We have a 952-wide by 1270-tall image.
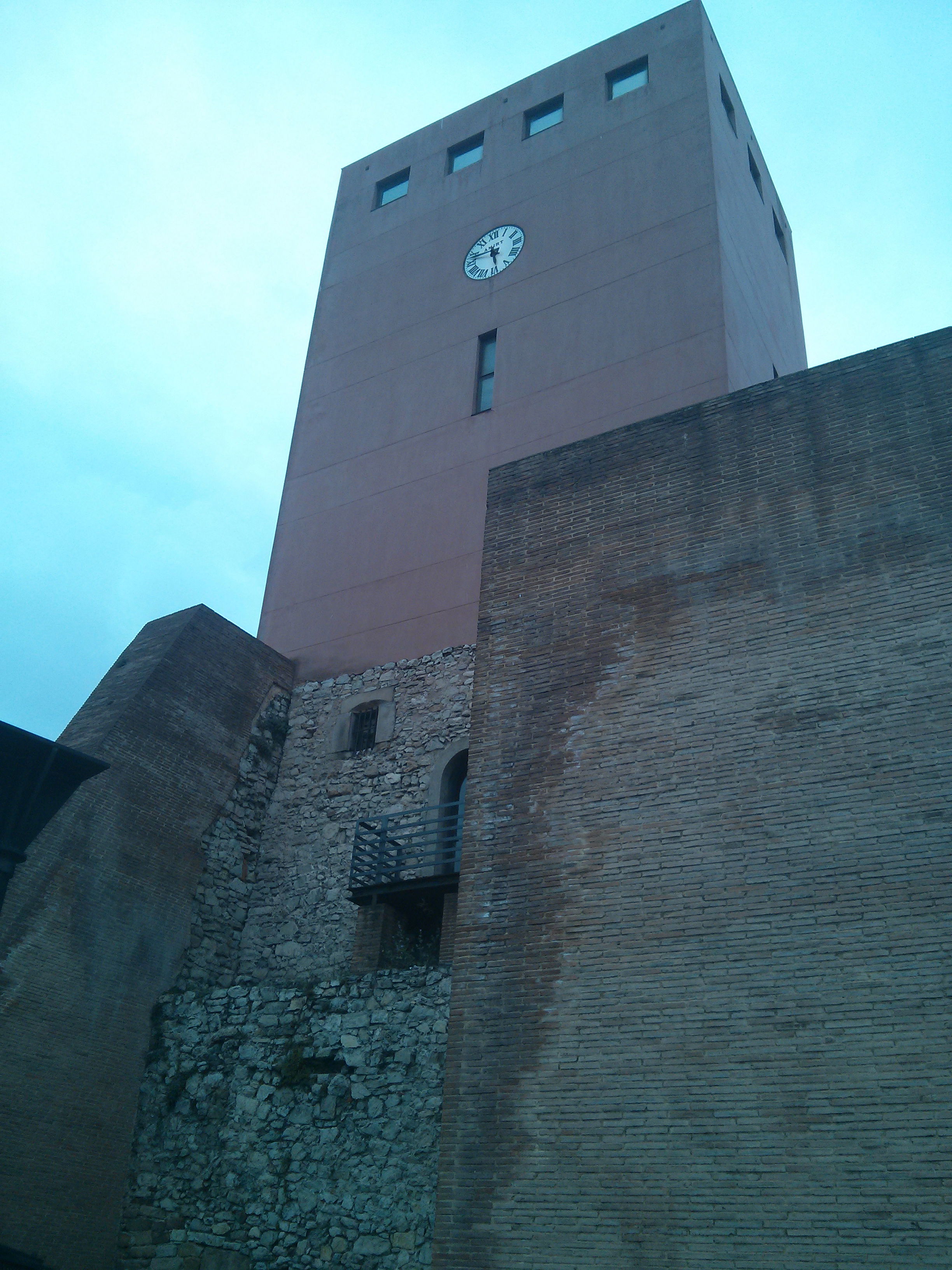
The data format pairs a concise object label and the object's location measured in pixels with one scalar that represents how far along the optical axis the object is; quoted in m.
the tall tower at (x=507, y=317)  15.41
